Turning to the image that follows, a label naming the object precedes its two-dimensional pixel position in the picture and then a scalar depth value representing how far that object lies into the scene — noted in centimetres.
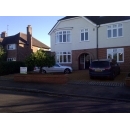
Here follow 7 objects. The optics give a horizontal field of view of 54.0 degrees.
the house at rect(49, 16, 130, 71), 1459
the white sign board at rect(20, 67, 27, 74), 1126
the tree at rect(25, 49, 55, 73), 1068
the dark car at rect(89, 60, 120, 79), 977
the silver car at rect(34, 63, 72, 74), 1396
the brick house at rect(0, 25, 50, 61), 2305
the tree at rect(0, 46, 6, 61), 2214
